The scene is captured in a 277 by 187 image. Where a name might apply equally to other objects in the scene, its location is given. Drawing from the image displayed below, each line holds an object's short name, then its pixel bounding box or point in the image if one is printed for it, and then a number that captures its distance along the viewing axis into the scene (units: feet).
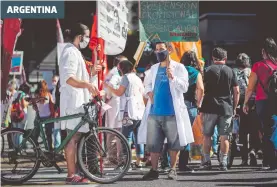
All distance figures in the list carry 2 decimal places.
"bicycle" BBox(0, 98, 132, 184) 44.32
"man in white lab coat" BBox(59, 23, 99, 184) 44.48
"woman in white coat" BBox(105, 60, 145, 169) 57.99
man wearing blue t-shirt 47.23
